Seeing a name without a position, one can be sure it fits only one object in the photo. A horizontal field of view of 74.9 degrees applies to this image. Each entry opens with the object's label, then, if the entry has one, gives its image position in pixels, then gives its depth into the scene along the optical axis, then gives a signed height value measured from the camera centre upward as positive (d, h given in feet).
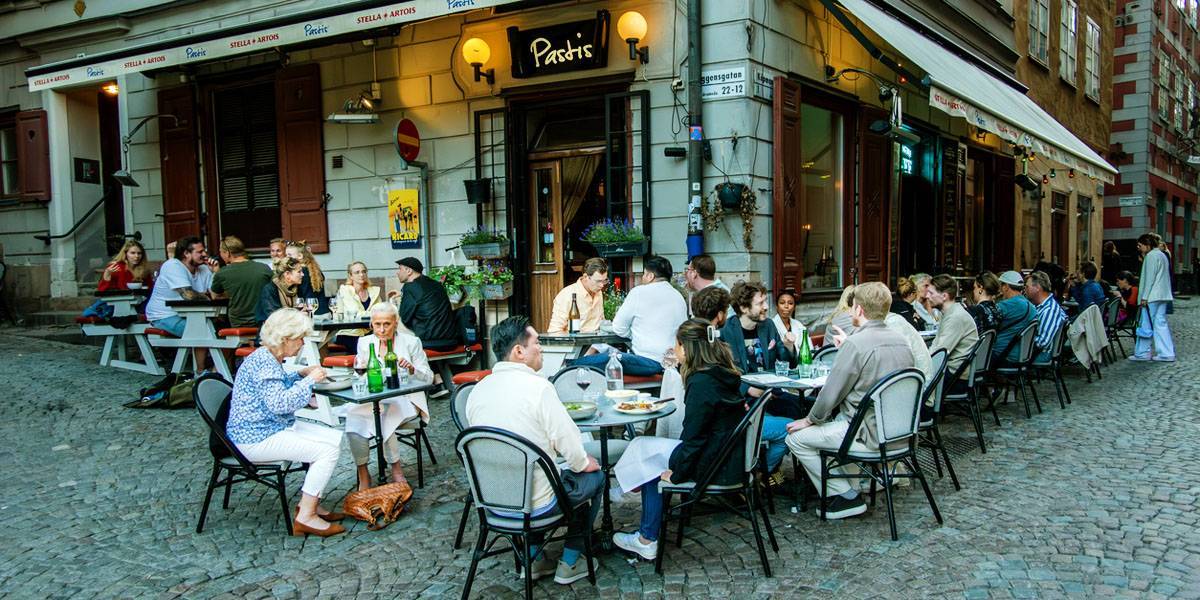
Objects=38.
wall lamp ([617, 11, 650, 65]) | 26.09 +7.84
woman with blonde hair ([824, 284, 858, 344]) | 20.56 -1.63
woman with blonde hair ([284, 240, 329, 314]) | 28.14 -0.30
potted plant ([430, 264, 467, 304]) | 28.60 -0.56
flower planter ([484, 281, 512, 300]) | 28.58 -0.97
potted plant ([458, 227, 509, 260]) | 29.07 +0.76
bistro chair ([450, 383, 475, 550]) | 14.28 -2.58
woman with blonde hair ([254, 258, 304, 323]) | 24.98 -0.69
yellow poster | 31.76 +1.97
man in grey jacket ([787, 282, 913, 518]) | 13.87 -2.28
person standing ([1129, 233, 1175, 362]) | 33.19 -2.08
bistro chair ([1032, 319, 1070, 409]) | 25.07 -3.50
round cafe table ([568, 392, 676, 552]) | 12.65 -2.59
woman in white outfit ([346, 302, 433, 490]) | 16.19 -3.01
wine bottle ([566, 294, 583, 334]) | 23.44 -1.69
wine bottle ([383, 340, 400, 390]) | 15.87 -2.09
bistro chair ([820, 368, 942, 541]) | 13.35 -3.00
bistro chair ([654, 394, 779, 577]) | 11.87 -3.52
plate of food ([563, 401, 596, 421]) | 12.99 -2.47
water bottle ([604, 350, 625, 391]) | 15.21 -2.18
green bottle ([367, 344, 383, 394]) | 15.57 -2.18
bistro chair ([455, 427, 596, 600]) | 10.62 -3.06
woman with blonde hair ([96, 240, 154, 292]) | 32.55 +0.12
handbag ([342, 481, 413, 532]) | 14.66 -4.49
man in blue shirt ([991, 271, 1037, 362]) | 23.65 -2.06
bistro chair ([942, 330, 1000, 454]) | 19.01 -3.07
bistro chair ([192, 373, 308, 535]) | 13.99 -3.20
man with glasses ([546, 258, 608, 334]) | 23.40 -1.08
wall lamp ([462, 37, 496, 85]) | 28.63 +7.83
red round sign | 29.81 +4.92
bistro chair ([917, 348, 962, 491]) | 15.92 -3.11
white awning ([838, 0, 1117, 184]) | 26.48 +5.98
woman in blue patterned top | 14.08 -2.63
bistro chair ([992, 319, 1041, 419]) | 23.31 -3.20
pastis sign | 27.50 +7.78
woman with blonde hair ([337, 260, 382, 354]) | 26.94 -1.02
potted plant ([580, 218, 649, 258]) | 26.61 +0.77
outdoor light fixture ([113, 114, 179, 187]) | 36.91 +5.42
